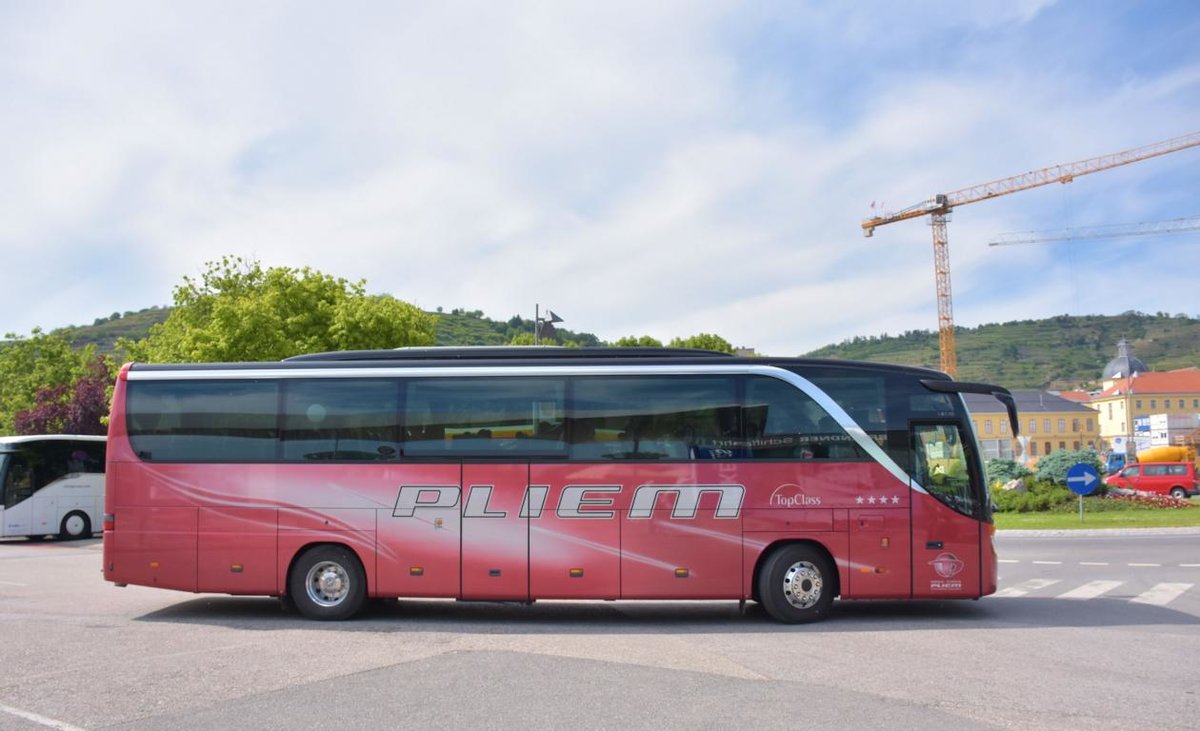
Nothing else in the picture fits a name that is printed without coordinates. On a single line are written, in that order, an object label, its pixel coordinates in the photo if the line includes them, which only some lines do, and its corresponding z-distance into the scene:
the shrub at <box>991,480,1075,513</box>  33.19
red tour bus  12.08
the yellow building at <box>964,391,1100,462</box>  126.38
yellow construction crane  99.25
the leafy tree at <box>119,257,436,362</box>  36.06
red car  43.66
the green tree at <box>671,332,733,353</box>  69.56
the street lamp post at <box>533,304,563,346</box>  35.81
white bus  28.05
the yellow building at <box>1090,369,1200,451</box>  135.00
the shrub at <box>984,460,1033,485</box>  35.97
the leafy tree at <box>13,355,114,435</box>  53.94
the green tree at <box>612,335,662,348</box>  71.02
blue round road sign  26.50
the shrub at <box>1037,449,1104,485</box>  34.81
